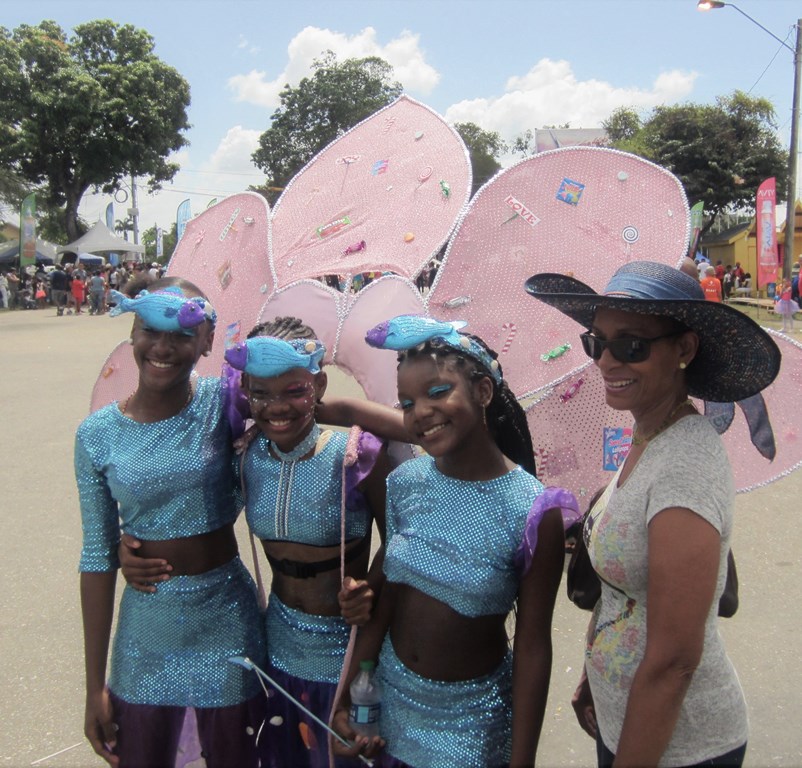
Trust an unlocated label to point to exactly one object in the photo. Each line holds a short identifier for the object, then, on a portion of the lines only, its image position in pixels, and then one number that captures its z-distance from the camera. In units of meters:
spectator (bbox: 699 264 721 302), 12.54
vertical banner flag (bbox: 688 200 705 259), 15.50
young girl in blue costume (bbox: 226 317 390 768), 1.78
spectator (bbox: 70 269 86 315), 20.42
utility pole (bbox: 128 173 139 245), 32.83
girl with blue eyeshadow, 1.54
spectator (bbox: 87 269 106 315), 20.42
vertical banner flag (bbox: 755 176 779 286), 14.78
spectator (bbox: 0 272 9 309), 23.05
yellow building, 26.27
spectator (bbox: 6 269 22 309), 23.17
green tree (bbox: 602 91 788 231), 24.58
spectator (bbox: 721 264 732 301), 21.70
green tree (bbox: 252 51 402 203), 31.55
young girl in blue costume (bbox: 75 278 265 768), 1.85
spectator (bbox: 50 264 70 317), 21.20
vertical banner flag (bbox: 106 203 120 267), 31.89
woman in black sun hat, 1.24
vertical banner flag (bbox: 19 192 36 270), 22.88
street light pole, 15.17
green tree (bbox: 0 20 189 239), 26.89
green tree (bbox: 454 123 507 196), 39.09
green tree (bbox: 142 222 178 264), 69.53
